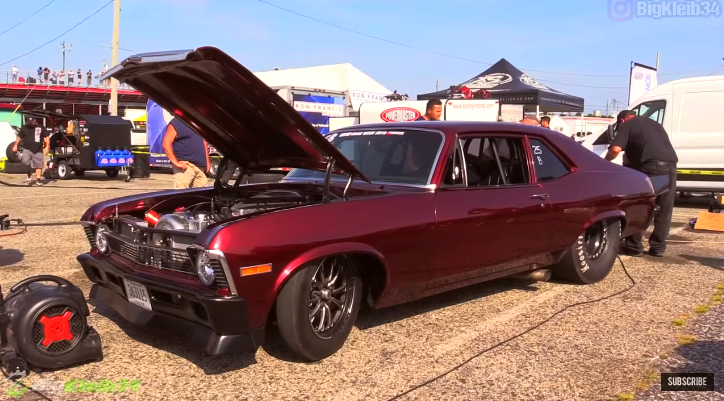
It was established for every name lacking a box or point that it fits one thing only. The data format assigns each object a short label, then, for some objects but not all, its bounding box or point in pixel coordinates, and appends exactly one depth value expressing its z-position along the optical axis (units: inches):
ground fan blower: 130.3
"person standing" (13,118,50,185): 612.7
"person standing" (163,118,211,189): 273.1
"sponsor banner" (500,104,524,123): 675.4
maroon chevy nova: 128.8
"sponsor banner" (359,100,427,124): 708.0
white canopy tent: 1026.7
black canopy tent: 805.2
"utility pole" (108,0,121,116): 944.3
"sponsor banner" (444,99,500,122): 645.9
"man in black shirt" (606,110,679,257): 269.0
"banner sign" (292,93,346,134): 780.0
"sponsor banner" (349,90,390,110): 887.1
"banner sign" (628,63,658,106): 690.8
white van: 438.9
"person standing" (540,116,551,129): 495.8
